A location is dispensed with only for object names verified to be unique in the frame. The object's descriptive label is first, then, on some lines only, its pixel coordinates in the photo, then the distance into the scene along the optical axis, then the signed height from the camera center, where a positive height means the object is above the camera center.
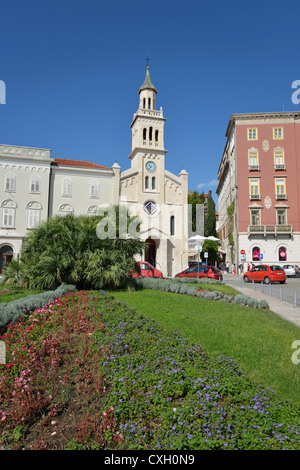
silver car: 35.40 -0.35
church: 35.41 +8.89
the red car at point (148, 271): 21.17 -0.38
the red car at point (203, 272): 24.68 -0.52
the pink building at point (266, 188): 40.69 +10.29
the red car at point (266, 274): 26.19 -0.65
